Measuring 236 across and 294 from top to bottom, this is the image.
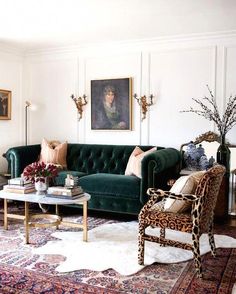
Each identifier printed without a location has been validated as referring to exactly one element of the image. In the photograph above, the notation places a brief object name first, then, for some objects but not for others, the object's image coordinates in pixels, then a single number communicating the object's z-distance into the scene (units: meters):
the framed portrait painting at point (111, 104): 5.77
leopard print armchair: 3.05
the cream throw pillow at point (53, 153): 5.75
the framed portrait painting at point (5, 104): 6.04
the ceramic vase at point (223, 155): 4.79
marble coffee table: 3.84
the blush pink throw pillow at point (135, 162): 5.01
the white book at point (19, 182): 4.20
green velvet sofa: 4.57
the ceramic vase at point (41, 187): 4.10
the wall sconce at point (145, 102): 5.63
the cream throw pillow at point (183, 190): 3.22
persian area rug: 2.79
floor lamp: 6.59
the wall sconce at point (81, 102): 6.11
